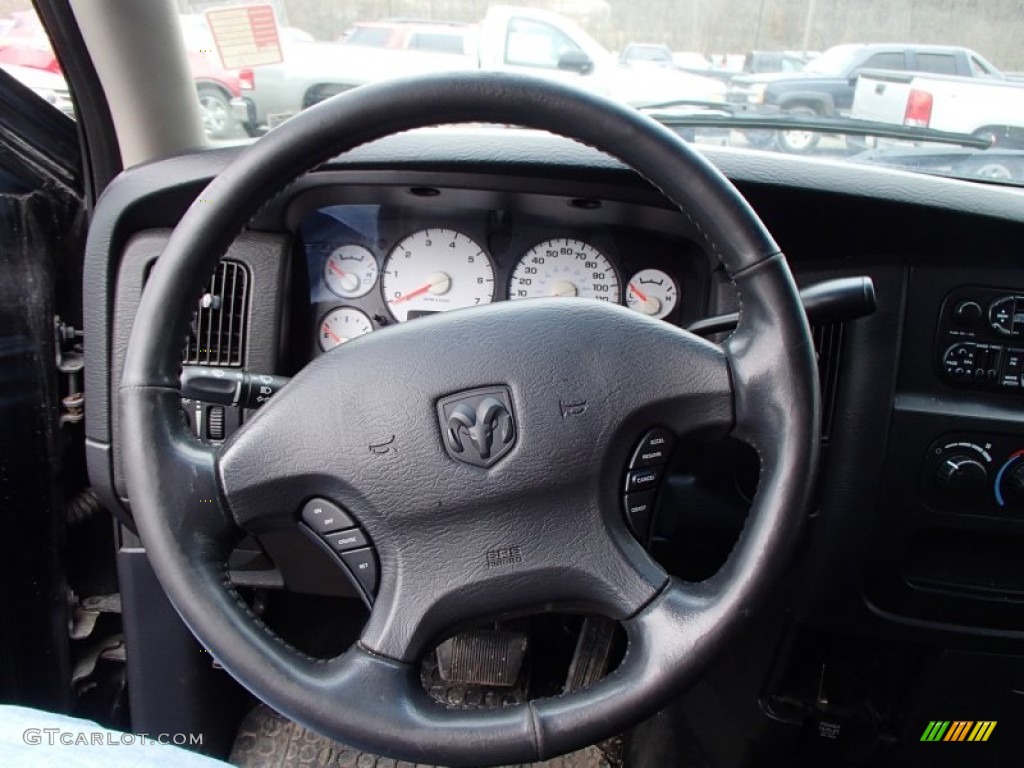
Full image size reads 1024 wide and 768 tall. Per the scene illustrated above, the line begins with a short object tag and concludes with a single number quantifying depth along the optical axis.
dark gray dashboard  1.25
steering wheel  0.82
